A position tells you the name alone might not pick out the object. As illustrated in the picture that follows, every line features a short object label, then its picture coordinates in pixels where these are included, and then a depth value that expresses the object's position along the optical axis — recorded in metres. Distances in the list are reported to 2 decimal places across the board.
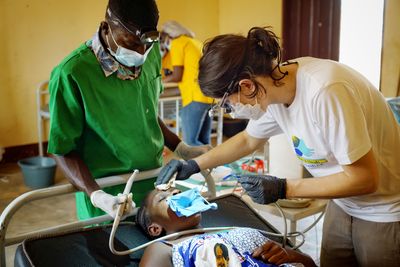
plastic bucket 3.98
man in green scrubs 1.48
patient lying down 1.31
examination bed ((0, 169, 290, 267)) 1.38
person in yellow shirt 3.76
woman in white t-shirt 1.20
